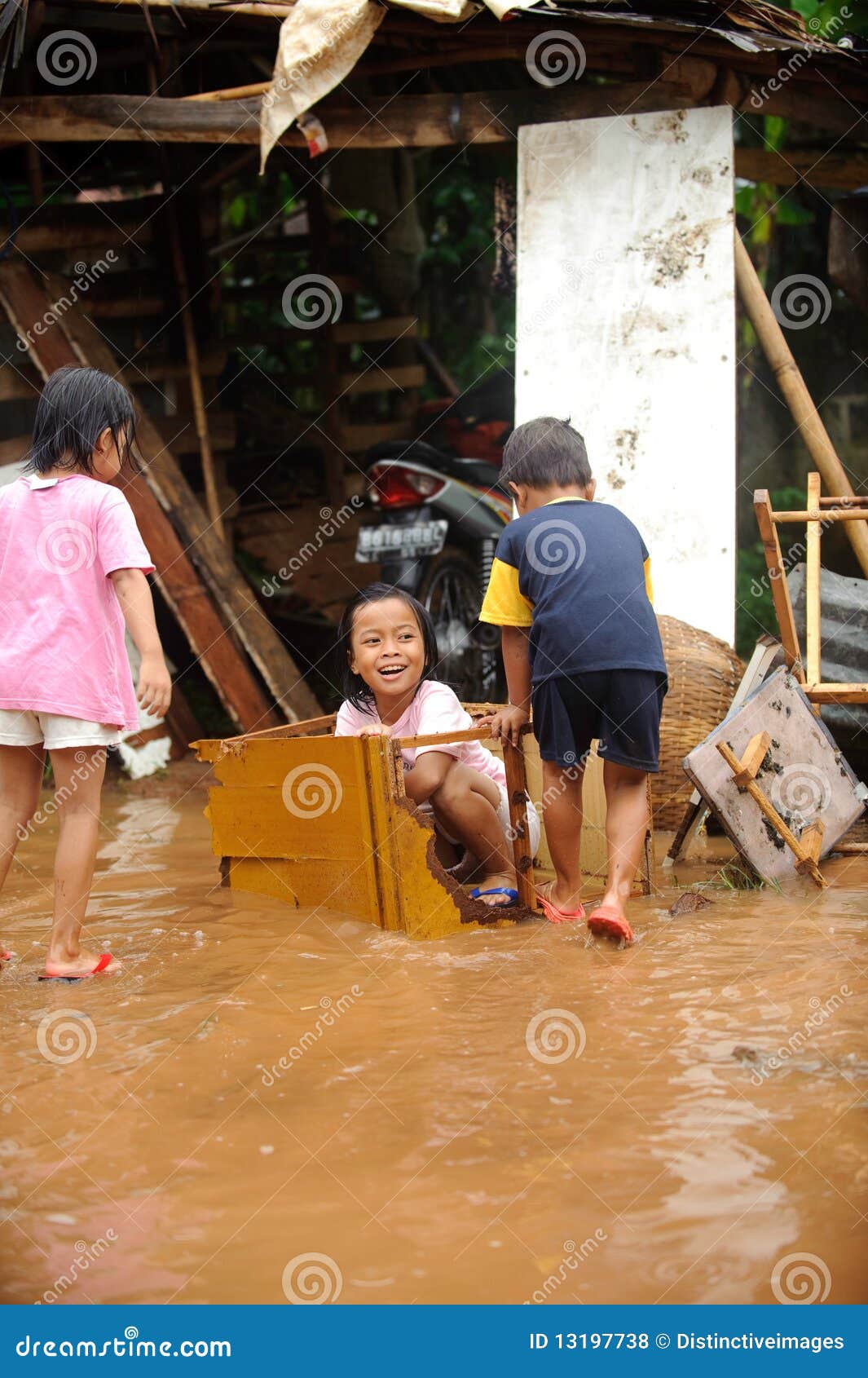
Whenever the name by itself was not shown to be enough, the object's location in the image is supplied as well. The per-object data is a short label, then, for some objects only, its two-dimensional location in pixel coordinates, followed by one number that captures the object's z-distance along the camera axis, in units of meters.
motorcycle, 6.89
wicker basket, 4.88
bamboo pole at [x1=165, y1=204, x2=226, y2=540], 7.23
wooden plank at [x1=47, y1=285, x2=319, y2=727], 6.51
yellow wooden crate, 3.34
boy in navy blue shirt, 3.39
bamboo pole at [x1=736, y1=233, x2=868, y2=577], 5.90
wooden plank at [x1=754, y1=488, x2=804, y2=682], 4.01
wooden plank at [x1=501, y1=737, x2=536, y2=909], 3.53
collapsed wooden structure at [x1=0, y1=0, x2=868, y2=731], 5.61
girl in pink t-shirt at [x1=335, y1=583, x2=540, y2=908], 3.61
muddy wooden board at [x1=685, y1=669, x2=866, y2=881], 3.88
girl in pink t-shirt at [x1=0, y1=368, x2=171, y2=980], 3.16
